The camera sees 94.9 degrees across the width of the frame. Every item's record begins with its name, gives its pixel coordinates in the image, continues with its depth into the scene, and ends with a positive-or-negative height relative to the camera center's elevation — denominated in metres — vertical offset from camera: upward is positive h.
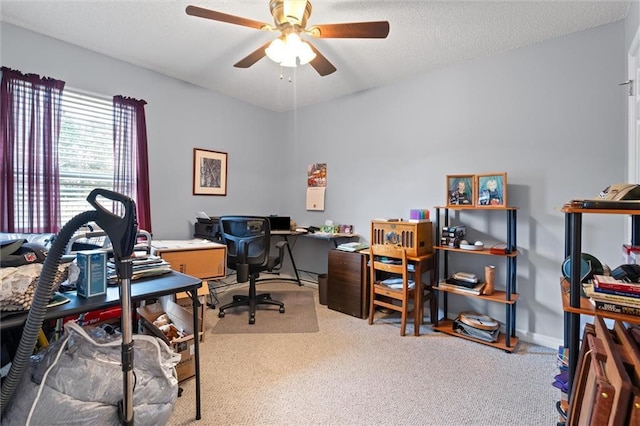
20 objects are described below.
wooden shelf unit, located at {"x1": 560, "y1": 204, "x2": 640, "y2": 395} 1.06 -0.35
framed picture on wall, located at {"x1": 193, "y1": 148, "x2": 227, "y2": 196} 3.68 +0.51
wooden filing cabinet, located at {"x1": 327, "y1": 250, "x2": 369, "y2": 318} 3.06 -0.77
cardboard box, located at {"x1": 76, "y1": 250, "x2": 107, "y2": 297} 1.25 -0.27
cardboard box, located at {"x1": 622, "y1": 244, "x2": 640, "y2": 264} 1.33 -0.19
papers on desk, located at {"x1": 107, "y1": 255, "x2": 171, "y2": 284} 1.54 -0.32
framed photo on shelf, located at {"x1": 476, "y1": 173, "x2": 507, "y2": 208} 2.46 +0.20
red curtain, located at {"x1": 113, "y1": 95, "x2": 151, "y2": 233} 2.97 +0.60
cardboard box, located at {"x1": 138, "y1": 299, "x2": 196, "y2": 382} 1.83 -0.77
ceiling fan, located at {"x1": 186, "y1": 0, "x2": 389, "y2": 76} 1.78 +1.19
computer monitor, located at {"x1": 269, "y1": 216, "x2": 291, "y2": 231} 4.05 -0.16
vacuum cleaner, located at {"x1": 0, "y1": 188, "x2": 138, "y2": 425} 0.97 -0.21
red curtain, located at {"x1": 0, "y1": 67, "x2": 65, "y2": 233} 2.34 +0.49
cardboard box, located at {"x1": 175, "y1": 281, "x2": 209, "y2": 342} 2.43 -0.77
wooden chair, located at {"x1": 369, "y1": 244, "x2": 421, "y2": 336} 2.66 -0.68
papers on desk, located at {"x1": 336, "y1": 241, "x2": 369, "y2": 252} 3.26 -0.40
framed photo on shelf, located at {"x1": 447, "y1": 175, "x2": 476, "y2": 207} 2.64 +0.20
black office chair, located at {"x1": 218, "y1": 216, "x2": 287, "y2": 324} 2.97 -0.38
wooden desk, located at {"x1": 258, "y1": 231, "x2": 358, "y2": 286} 3.62 -0.30
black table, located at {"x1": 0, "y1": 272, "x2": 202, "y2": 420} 1.03 -0.37
